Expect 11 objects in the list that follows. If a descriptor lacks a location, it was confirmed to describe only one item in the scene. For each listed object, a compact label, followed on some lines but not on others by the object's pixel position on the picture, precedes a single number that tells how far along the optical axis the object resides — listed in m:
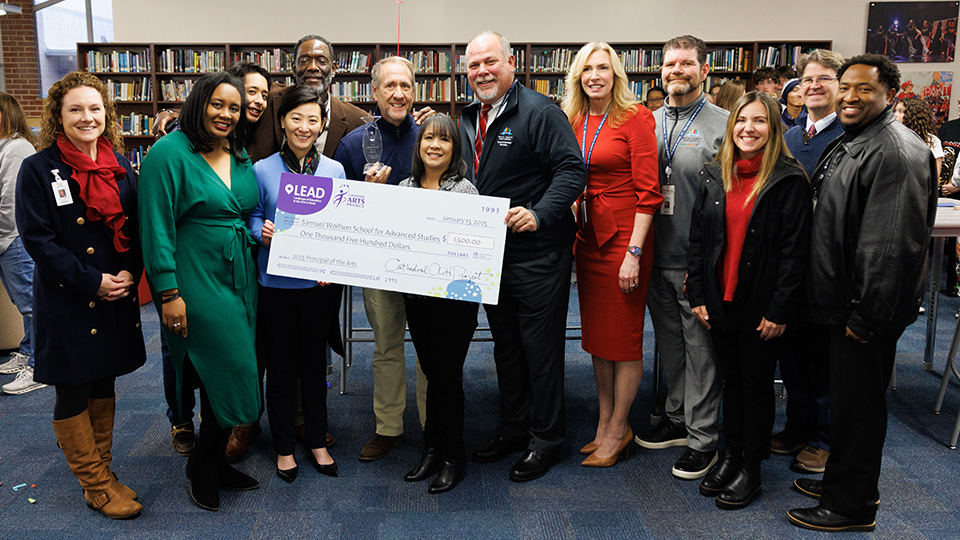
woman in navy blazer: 2.03
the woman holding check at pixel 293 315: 2.32
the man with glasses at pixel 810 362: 2.62
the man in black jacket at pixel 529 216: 2.32
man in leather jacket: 1.91
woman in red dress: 2.38
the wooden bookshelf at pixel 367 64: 7.55
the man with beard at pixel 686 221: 2.51
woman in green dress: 2.05
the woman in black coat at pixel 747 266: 2.13
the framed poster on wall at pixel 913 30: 7.64
